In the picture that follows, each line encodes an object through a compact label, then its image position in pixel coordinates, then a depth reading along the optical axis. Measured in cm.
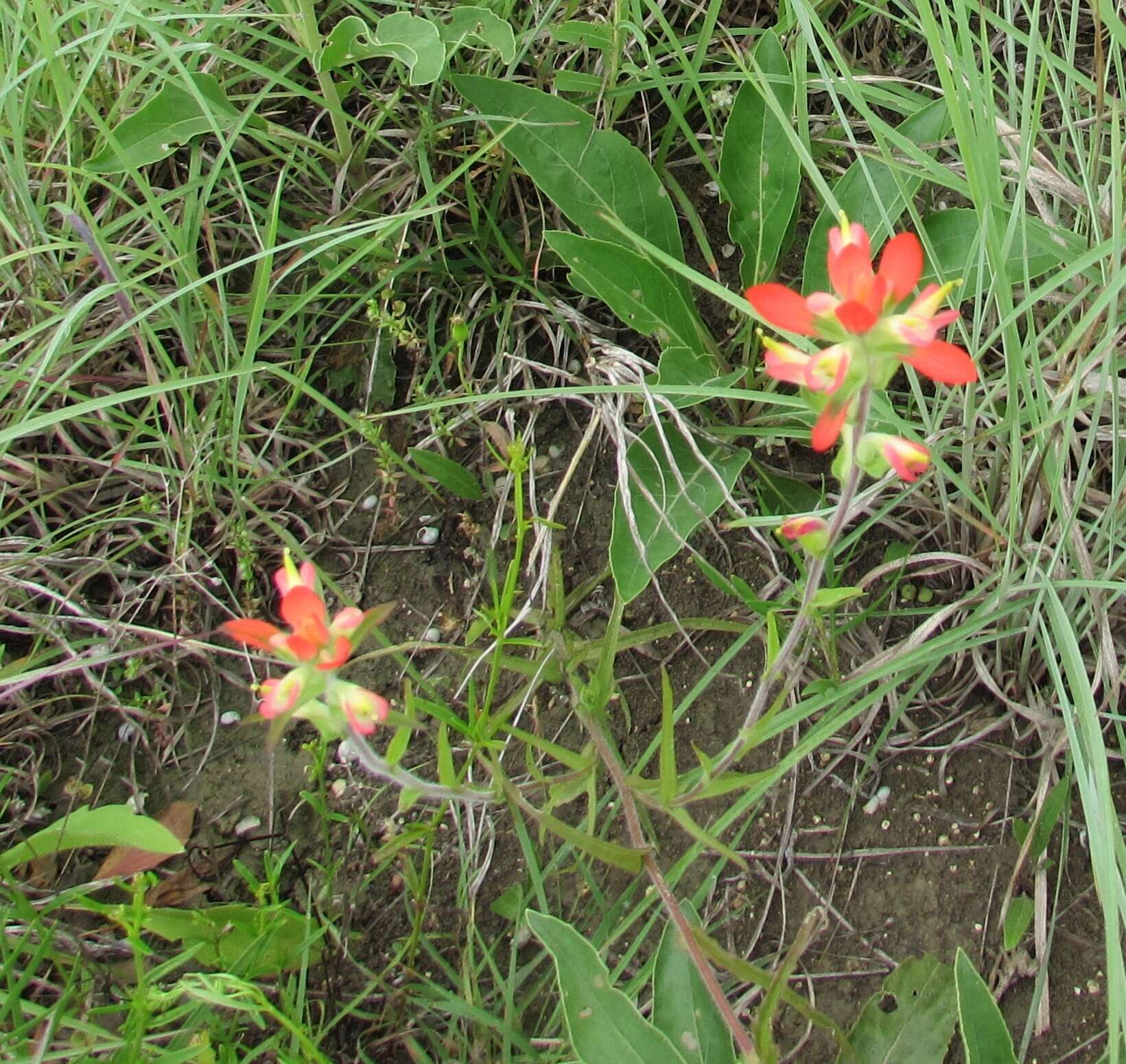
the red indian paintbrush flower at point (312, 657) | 45
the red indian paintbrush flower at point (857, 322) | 44
